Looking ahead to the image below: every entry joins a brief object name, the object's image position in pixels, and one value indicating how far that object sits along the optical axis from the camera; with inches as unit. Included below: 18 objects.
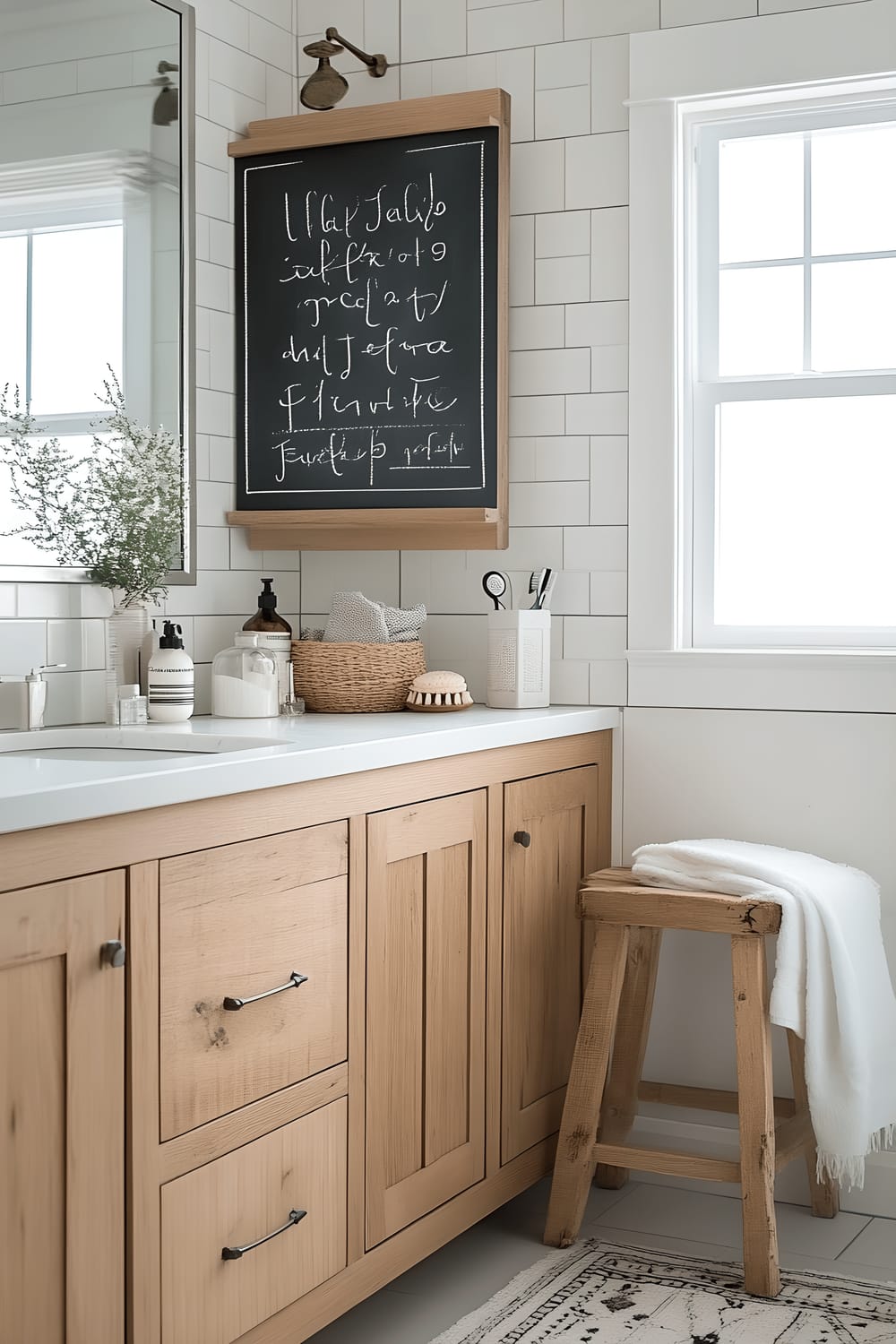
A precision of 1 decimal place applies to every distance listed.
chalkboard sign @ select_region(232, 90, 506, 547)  121.2
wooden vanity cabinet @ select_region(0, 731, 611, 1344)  62.8
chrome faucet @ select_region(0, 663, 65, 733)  95.8
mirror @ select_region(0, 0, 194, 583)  99.1
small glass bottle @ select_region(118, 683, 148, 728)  100.9
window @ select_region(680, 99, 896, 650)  117.6
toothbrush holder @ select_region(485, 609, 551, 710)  117.5
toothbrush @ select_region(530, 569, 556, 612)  120.7
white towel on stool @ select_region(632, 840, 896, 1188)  99.4
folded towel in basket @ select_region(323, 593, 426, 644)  119.6
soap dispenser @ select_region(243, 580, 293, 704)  115.6
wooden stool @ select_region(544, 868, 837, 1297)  99.2
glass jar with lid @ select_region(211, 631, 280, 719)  108.4
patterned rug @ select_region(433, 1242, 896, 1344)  92.7
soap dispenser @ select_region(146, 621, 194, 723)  101.4
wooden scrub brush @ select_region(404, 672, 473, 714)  115.3
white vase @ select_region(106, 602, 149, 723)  103.8
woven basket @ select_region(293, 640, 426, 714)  116.5
